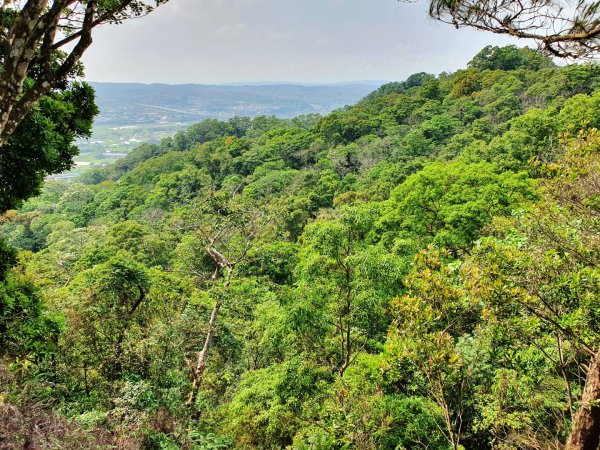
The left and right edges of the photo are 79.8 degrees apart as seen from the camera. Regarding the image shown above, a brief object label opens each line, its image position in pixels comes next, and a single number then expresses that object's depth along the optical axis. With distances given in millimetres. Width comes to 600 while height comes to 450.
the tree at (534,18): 3668
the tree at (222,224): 9789
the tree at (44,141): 4895
